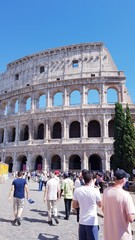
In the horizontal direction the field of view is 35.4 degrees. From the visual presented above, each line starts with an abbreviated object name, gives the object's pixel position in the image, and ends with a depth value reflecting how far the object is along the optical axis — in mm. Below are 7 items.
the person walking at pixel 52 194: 7098
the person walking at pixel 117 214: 2799
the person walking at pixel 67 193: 7508
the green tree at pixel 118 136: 24016
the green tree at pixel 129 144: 23219
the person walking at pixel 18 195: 6748
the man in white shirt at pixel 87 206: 3604
